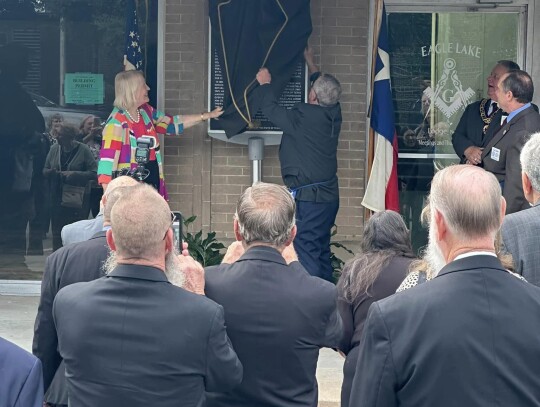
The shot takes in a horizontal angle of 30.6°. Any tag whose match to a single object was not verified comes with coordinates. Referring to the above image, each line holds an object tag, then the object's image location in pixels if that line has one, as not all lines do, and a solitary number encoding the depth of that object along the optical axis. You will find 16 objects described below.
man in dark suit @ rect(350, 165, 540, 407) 2.93
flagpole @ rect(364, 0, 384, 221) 8.59
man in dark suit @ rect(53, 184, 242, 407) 3.52
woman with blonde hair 8.12
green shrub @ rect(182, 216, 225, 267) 8.79
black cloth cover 8.77
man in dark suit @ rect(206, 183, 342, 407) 4.04
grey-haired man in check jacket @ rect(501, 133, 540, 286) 4.43
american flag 8.84
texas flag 8.84
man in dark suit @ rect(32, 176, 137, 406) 4.35
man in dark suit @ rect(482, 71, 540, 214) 7.37
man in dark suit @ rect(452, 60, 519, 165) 8.39
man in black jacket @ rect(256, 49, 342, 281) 8.31
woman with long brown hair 4.79
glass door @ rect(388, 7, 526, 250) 9.46
